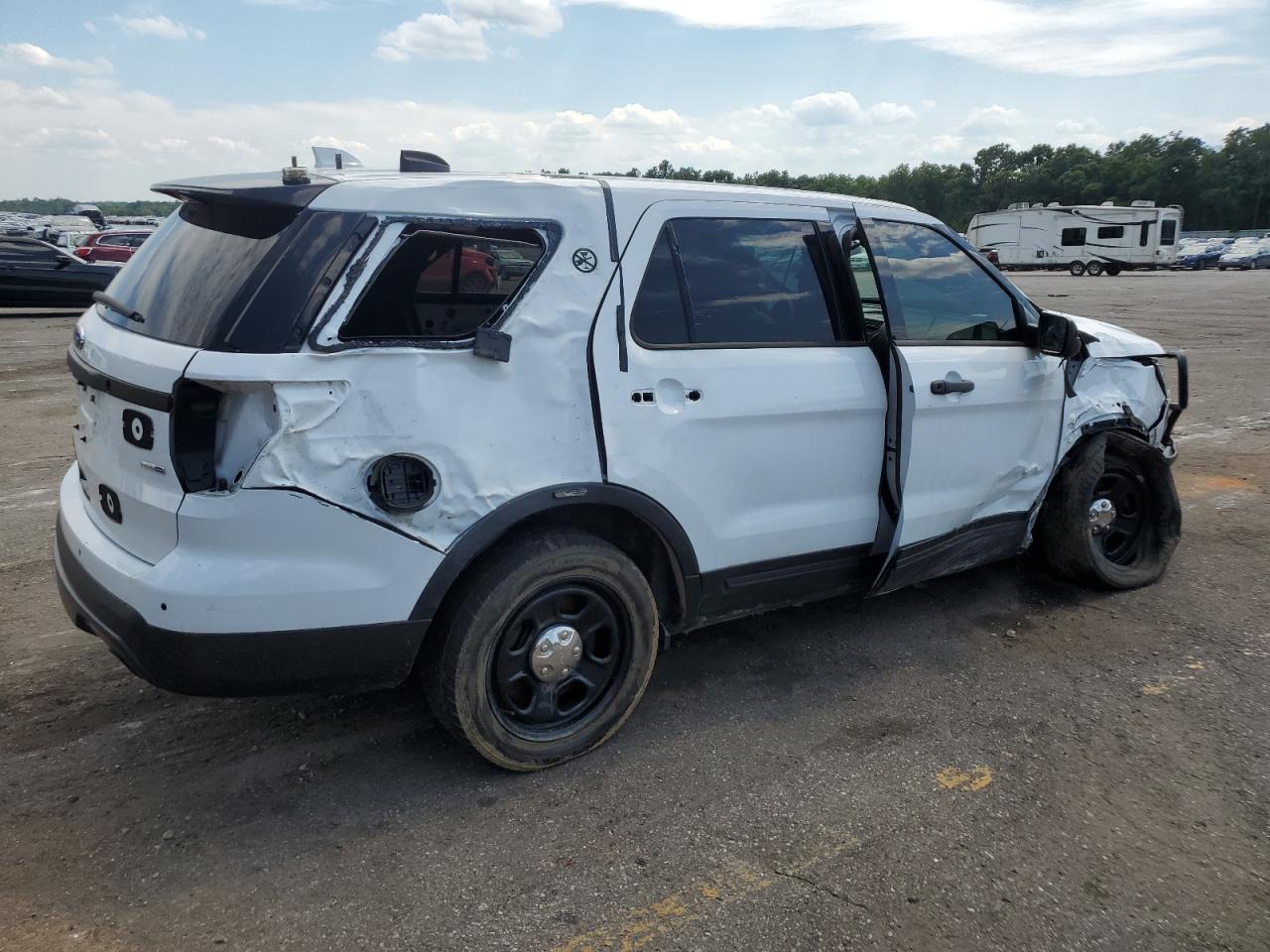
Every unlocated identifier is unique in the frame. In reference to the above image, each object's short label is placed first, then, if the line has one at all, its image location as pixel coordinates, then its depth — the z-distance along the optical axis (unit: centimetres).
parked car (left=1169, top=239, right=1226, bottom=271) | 4450
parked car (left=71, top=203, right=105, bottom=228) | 3553
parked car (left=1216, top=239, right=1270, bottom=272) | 4441
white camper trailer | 4075
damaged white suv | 262
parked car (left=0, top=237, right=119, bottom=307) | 1600
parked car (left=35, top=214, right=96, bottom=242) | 2979
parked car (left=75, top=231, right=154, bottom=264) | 2050
